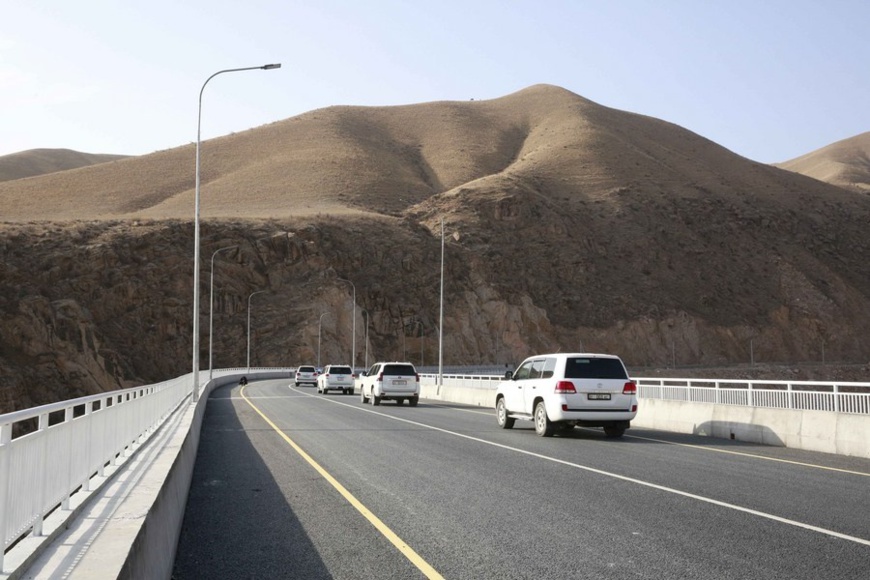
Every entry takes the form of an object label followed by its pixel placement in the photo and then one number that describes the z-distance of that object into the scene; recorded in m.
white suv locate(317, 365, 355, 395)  48.81
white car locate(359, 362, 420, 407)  35.03
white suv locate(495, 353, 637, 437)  19.59
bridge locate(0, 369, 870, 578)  6.34
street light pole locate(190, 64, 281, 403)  26.44
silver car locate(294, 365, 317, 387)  61.81
